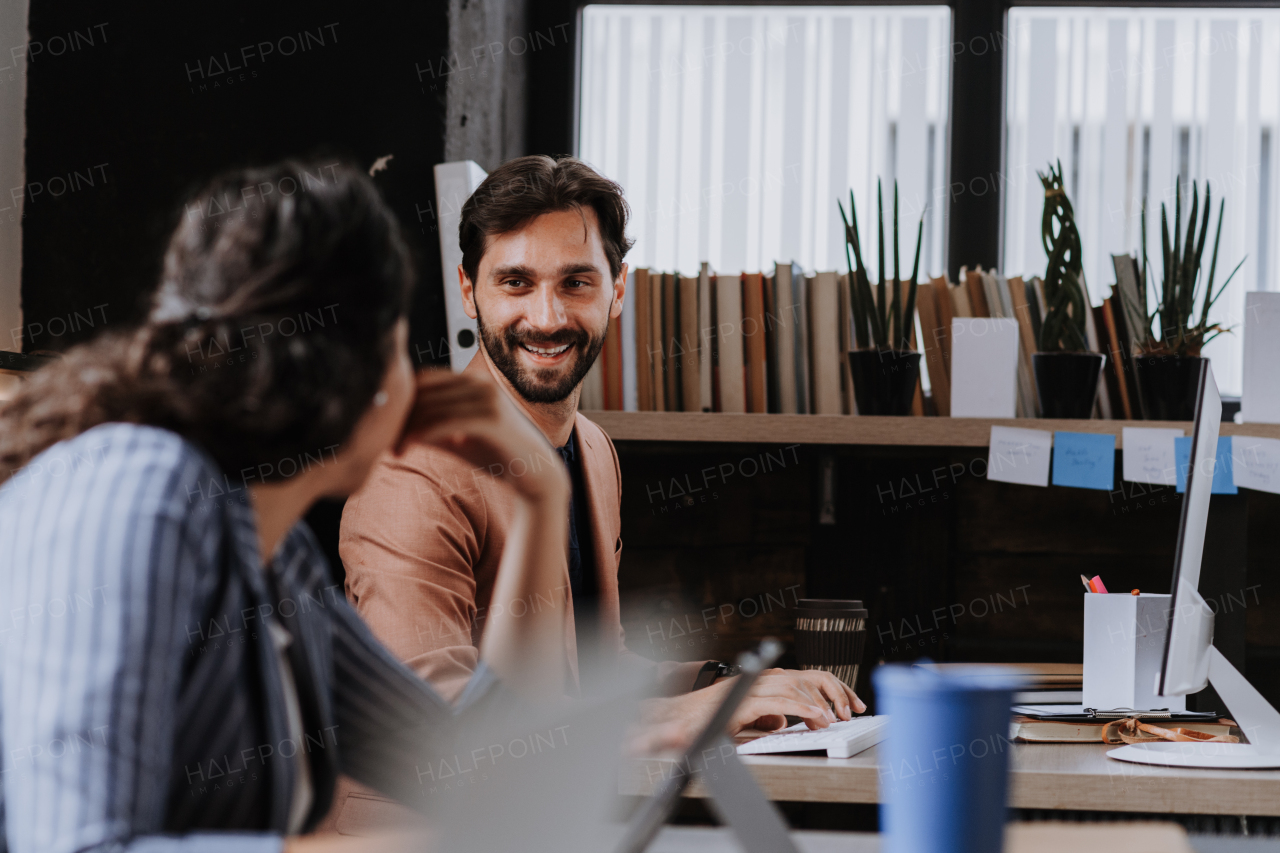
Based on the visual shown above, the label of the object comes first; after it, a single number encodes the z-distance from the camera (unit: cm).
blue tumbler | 63
